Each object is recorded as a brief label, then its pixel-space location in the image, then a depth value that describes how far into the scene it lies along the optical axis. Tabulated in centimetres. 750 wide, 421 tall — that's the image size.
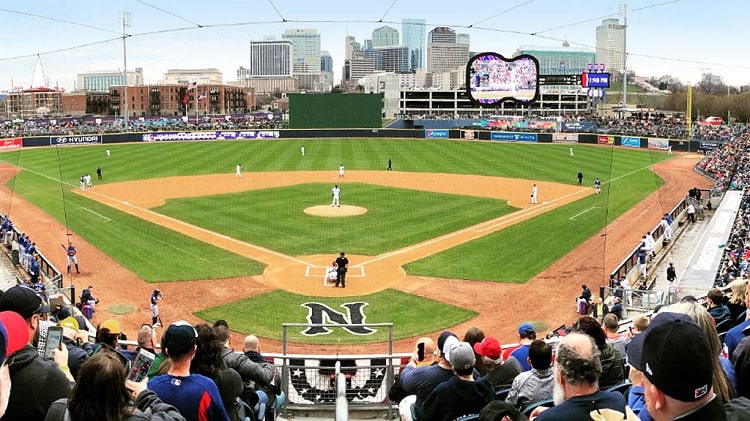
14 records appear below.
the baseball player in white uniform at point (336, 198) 3406
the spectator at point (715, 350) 344
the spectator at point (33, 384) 416
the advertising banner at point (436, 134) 8183
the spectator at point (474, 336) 730
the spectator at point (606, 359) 613
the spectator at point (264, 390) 668
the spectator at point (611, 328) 880
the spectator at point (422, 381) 568
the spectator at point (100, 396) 356
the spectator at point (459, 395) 516
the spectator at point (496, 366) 634
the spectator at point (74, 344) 577
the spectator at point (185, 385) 468
